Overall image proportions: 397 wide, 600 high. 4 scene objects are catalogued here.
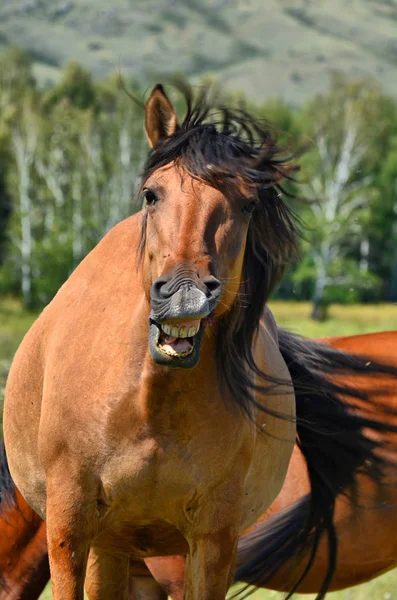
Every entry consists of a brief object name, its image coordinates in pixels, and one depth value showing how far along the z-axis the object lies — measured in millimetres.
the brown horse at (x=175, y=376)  6457
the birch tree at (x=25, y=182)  82619
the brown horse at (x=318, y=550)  9430
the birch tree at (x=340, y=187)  85875
